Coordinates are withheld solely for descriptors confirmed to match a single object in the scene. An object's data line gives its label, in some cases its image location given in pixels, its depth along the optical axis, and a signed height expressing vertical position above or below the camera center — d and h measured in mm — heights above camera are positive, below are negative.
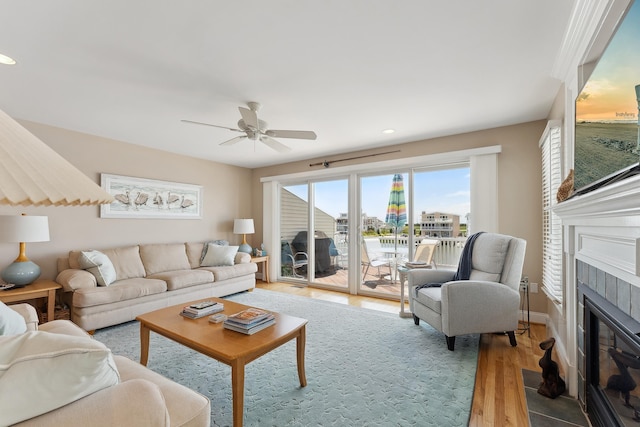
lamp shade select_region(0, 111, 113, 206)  372 +59
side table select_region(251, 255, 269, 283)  5496 -1015
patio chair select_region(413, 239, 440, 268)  4078 -530
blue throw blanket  3004 -536
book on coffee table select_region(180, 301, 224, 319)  2283 -768
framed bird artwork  4066 +273
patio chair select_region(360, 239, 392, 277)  4641 -727
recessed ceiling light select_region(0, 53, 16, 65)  2047 +1133
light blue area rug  1762 -1227
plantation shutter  2471 -51
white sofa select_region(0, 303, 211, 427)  778 -508
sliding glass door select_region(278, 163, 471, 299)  4020 -176
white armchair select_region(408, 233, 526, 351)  2564 -769
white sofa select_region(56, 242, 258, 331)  3035 -804
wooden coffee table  1611 -803
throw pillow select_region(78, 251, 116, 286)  3254 -582
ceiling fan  2750 +835
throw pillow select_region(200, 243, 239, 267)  4629 -661
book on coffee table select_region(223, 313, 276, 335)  1954 -773
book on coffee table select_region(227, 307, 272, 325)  1991 -731
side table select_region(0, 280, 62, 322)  2719 -749
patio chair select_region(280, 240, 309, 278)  5516 -878
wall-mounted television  1074 +449
